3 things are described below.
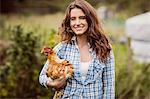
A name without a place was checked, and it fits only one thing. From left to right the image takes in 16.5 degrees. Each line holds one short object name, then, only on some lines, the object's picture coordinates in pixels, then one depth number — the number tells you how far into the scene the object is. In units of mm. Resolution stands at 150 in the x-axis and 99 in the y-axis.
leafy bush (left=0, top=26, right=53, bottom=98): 7953
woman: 3824
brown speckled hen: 3744
